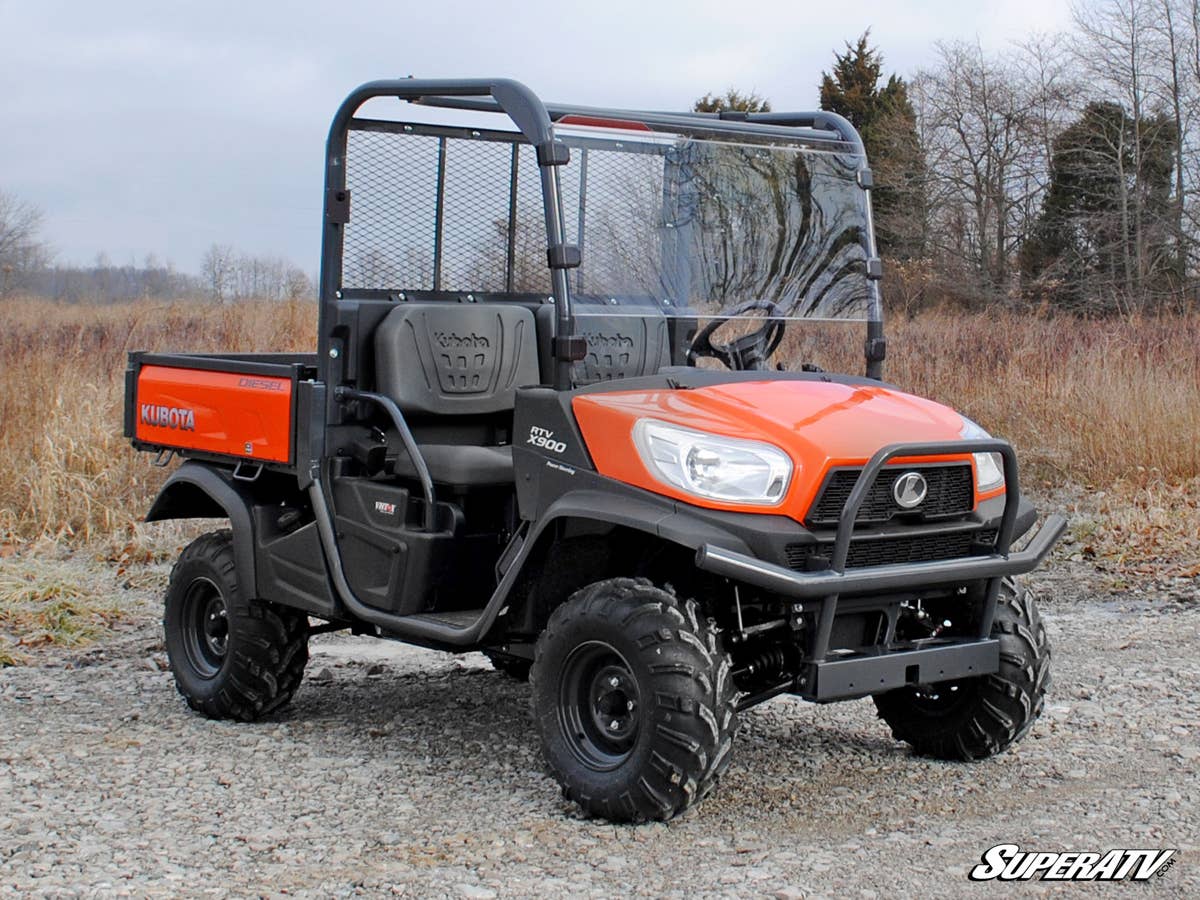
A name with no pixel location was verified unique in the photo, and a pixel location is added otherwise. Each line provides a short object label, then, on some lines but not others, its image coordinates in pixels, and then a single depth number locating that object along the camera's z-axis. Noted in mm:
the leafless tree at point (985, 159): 25906
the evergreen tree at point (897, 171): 26609
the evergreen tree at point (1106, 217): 23547
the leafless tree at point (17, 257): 24492
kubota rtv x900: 4020
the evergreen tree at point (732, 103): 27527
